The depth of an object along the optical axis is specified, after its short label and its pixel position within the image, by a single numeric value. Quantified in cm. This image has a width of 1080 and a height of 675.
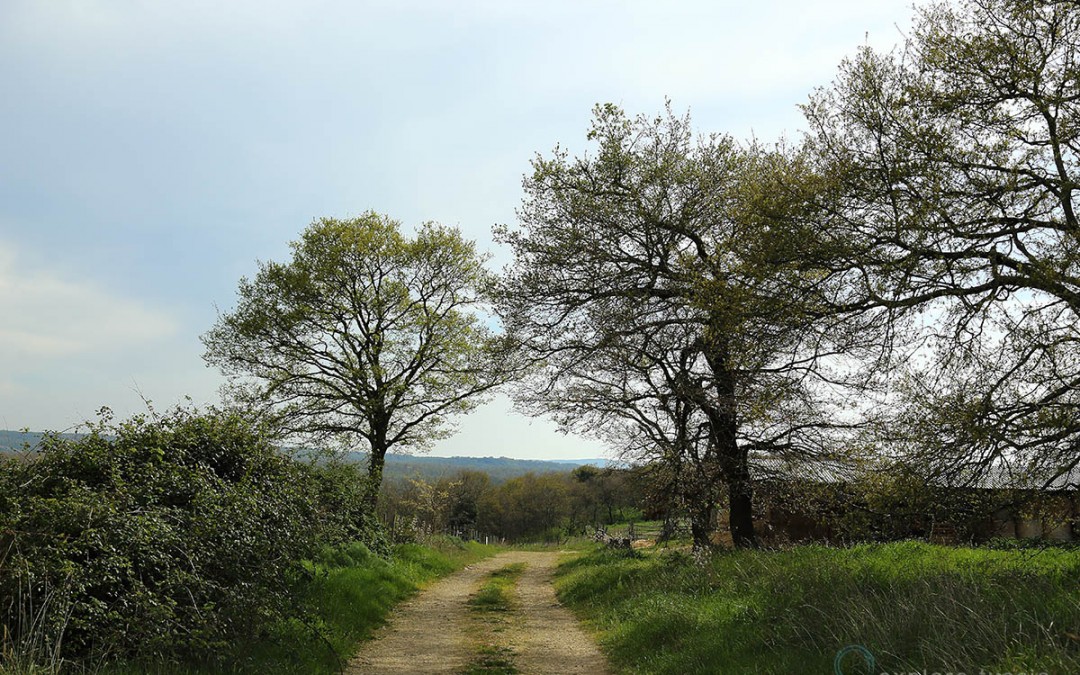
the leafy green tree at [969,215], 855
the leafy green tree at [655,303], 1498
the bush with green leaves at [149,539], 575
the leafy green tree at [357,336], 2367
